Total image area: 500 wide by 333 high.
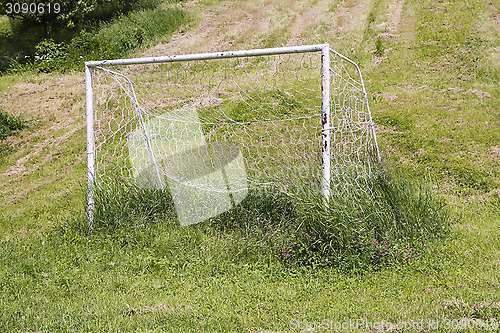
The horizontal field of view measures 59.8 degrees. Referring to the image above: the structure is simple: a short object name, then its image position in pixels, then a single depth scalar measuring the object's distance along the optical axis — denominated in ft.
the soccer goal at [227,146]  15.28
